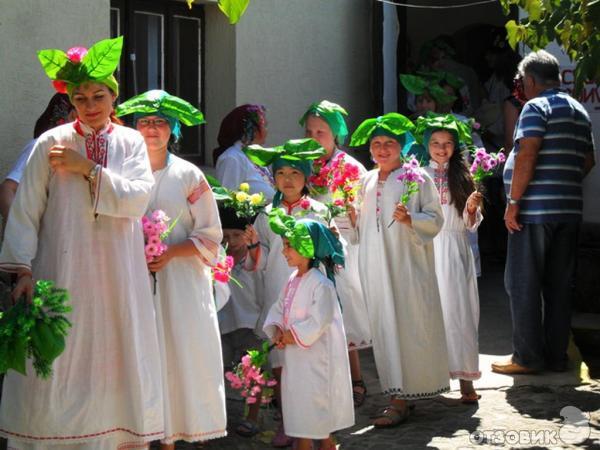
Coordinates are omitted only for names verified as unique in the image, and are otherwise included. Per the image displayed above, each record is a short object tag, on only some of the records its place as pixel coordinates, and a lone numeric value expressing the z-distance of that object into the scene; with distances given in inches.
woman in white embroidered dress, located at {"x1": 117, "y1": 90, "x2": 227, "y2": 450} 222.5
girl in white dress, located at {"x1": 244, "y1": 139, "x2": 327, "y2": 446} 256.7
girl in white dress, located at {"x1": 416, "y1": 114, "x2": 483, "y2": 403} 289.0
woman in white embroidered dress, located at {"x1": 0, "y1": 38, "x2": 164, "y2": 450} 199.2
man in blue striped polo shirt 313.9
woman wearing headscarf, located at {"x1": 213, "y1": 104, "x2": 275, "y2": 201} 292.4
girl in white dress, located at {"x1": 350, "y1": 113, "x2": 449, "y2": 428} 271.1
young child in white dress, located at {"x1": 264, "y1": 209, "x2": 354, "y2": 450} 229.1
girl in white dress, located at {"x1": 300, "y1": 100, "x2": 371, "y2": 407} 287.1
